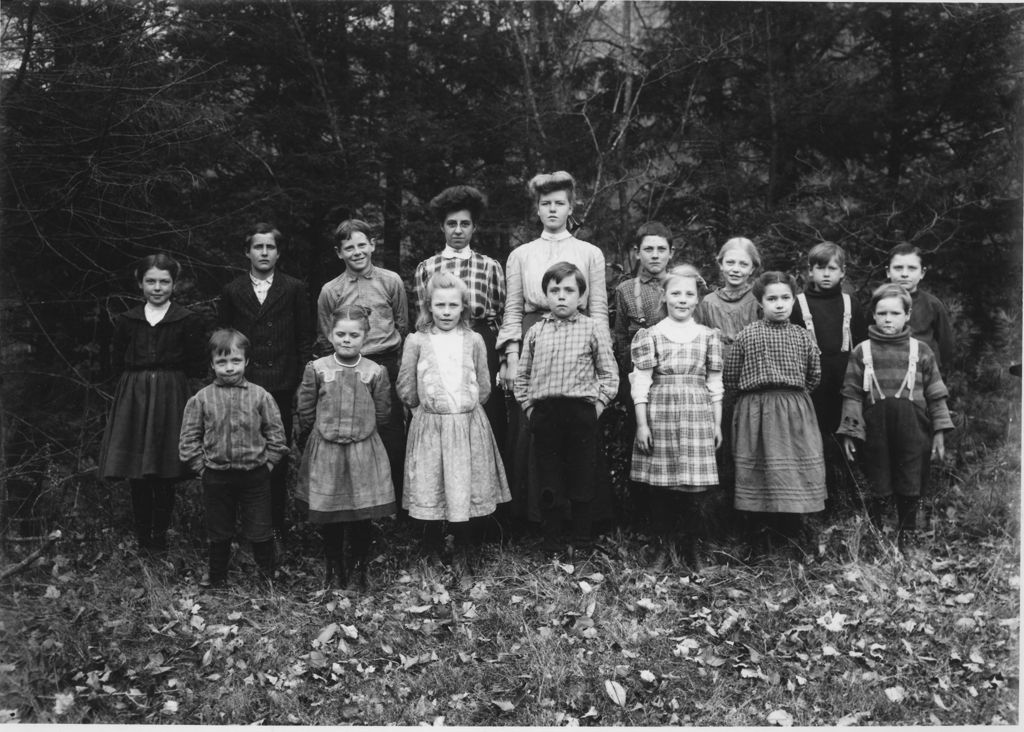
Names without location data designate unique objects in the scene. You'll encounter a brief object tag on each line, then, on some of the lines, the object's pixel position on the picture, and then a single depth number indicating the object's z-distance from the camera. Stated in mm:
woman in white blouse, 5227
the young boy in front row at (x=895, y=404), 5168
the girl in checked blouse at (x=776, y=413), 5000
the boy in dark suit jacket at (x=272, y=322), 5492
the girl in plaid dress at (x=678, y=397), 4906
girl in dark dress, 5262
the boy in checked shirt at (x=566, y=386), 4863
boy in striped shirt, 4777
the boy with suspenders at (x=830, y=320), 5582
